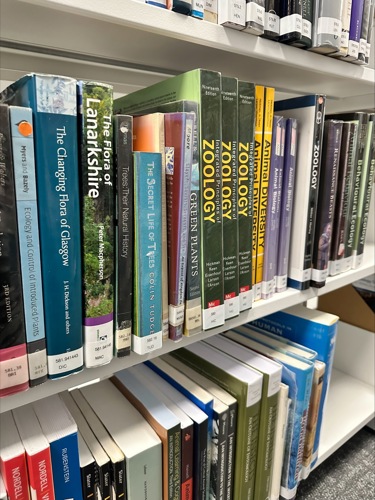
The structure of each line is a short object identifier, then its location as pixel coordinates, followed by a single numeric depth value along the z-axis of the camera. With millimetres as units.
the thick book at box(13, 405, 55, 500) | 411
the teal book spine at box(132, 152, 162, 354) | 409
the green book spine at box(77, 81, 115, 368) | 365
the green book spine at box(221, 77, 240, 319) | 472
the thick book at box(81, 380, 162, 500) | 491
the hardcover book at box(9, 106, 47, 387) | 332
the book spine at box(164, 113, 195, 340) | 433
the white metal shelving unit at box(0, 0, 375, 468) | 411
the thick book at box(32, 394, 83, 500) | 434
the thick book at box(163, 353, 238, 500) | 580
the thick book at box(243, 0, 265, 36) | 481
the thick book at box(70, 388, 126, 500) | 479
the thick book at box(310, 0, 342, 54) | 560
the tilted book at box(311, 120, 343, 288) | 636
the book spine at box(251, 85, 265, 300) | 538
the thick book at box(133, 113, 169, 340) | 431
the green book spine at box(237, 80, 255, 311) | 501
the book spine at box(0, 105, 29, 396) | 326
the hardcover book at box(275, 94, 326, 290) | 598
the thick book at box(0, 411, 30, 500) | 400
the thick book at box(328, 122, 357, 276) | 665
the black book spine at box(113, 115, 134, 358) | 390
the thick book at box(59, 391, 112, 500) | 473
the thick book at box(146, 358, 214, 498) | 561
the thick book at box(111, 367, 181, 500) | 511
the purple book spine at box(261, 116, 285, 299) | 582
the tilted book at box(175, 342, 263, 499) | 586
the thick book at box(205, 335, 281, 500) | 619
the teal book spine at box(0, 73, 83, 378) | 340
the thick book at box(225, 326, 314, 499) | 669
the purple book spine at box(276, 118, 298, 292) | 598
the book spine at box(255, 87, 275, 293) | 552
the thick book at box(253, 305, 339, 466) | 727
